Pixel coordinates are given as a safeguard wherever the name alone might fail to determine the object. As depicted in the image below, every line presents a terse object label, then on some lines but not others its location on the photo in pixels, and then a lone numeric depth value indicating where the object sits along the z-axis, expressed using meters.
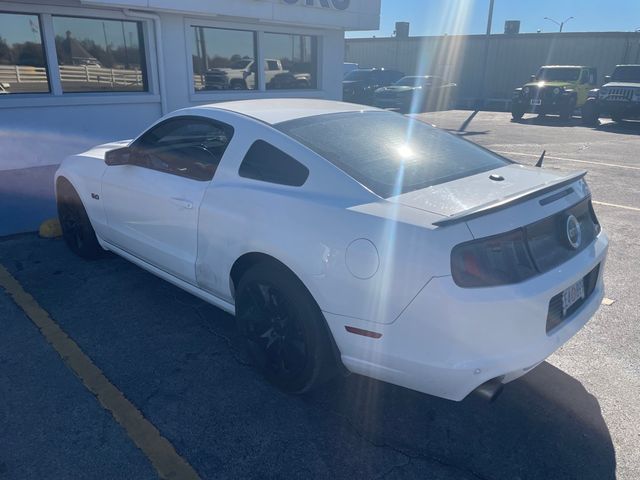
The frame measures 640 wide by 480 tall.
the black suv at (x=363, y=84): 23.95
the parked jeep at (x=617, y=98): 16.72
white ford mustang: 2.32
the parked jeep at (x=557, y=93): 18.77
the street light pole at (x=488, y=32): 22.69
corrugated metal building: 27.45
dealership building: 6.41
